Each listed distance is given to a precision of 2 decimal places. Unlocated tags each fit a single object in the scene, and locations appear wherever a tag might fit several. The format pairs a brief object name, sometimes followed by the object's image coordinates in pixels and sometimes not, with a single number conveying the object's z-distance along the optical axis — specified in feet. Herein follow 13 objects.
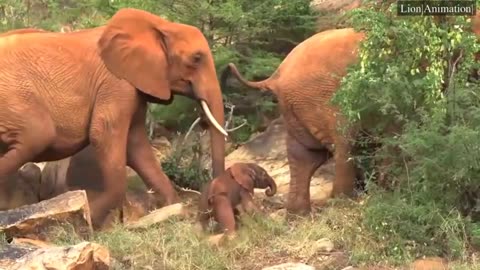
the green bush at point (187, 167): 74.74
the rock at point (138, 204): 66.18
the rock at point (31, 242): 51.19
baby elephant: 57.82
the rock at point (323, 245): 53.47
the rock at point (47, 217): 54.49
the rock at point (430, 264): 49.57
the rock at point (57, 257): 46.01
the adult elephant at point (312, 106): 64.54
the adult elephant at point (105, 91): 63.46
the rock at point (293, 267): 48.93
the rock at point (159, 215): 60.29
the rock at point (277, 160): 71.87
